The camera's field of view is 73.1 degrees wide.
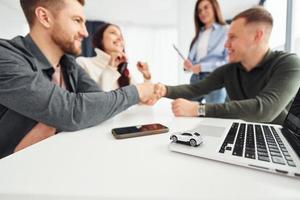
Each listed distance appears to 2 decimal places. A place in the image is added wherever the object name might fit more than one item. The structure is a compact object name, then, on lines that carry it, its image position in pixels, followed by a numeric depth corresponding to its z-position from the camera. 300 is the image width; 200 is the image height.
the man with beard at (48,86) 0.60
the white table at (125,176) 0.30
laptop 0.36
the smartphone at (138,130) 0.57
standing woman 1.85
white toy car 0.45
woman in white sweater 1.43
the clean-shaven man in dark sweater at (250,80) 0.85
